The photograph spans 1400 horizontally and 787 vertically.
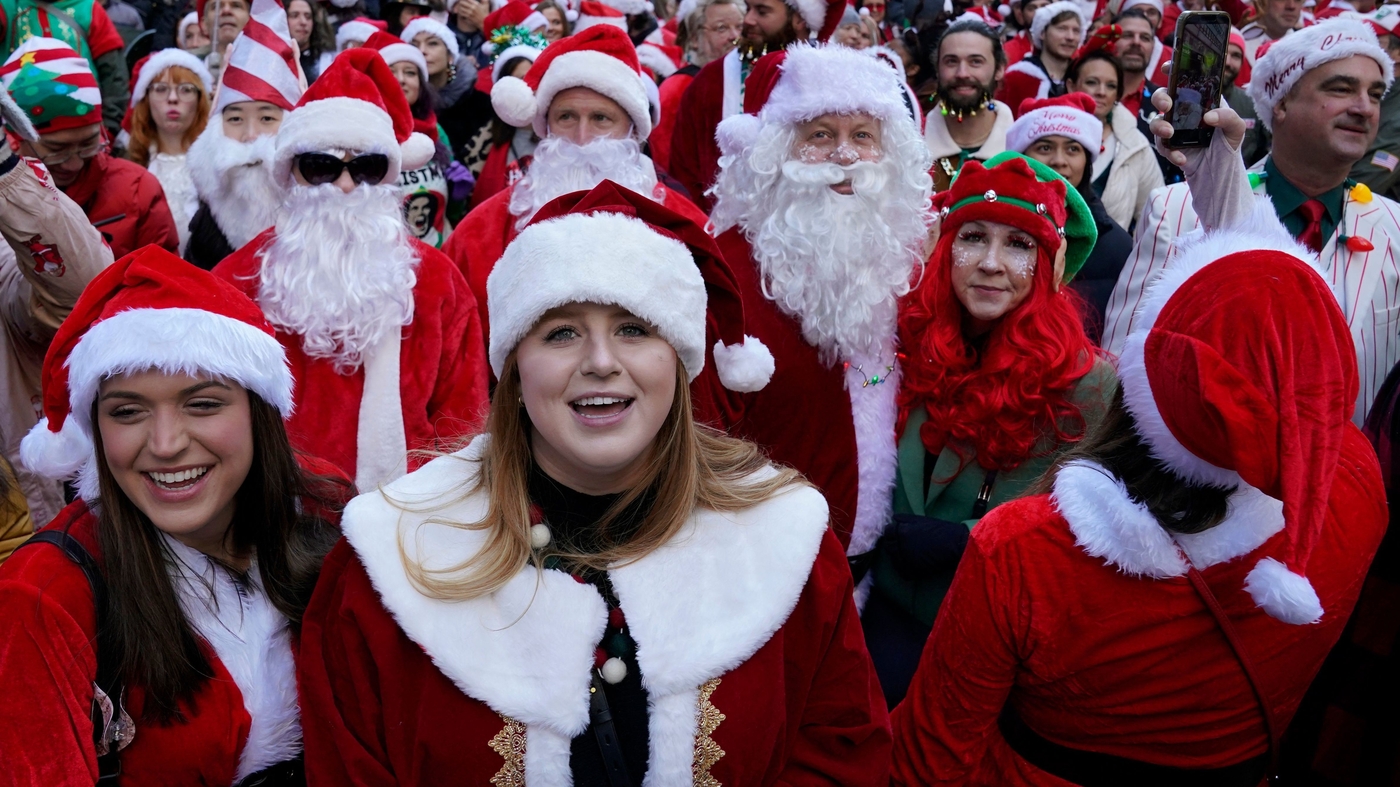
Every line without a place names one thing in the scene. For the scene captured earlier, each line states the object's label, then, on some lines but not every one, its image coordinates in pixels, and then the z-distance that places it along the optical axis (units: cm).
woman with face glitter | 328
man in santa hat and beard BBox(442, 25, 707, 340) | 486
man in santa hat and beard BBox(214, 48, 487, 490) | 371
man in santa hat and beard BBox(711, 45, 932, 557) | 355
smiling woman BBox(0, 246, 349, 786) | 205
